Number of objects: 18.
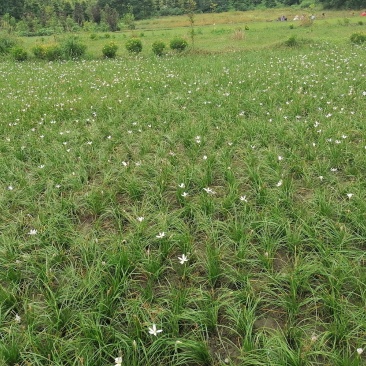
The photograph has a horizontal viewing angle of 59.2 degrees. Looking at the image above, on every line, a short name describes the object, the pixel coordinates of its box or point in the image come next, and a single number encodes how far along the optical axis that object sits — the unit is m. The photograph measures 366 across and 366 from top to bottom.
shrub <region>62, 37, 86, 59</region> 21.94
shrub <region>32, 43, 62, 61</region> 22.17
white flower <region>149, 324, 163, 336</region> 2.41
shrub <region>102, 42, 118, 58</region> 22.25
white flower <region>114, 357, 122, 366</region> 2.22
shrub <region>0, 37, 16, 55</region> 24.02
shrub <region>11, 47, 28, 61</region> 21.97
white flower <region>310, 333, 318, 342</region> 2.28
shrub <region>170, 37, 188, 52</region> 22.94
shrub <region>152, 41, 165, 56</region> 22.20
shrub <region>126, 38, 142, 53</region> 23.25
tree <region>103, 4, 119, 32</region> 52.28
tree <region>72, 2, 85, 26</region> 62.60
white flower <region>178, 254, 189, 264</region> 3.03
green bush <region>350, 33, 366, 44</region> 21.14
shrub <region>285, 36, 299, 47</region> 21.65
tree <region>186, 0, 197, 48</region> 23.67
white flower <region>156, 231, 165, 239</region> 3.34
